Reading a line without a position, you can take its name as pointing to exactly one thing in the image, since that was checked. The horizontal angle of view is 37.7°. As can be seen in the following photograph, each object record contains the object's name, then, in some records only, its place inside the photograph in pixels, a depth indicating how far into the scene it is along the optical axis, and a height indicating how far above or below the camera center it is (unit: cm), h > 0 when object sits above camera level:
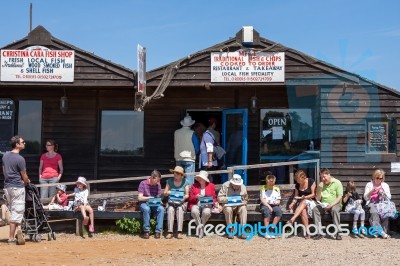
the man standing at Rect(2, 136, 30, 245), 998 -69
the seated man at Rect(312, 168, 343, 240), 1098 -91
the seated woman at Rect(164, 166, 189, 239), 1091 -103
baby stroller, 1042 -132
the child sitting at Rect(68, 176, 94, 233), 1116 -112
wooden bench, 1119 -136
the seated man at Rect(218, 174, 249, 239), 1092 -95
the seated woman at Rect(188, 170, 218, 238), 1098 -100
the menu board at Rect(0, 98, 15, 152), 1345 +52
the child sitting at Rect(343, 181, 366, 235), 1105 -107
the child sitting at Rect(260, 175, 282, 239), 1098 -101
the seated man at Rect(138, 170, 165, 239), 1091 -104
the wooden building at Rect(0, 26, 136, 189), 1347 +51
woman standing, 1254 -56
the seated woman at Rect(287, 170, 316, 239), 1102 -96
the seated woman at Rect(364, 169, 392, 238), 1098 -88
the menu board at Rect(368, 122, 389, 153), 1227 +25
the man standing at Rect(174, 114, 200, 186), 1249 -5
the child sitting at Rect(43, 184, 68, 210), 1159 -113
